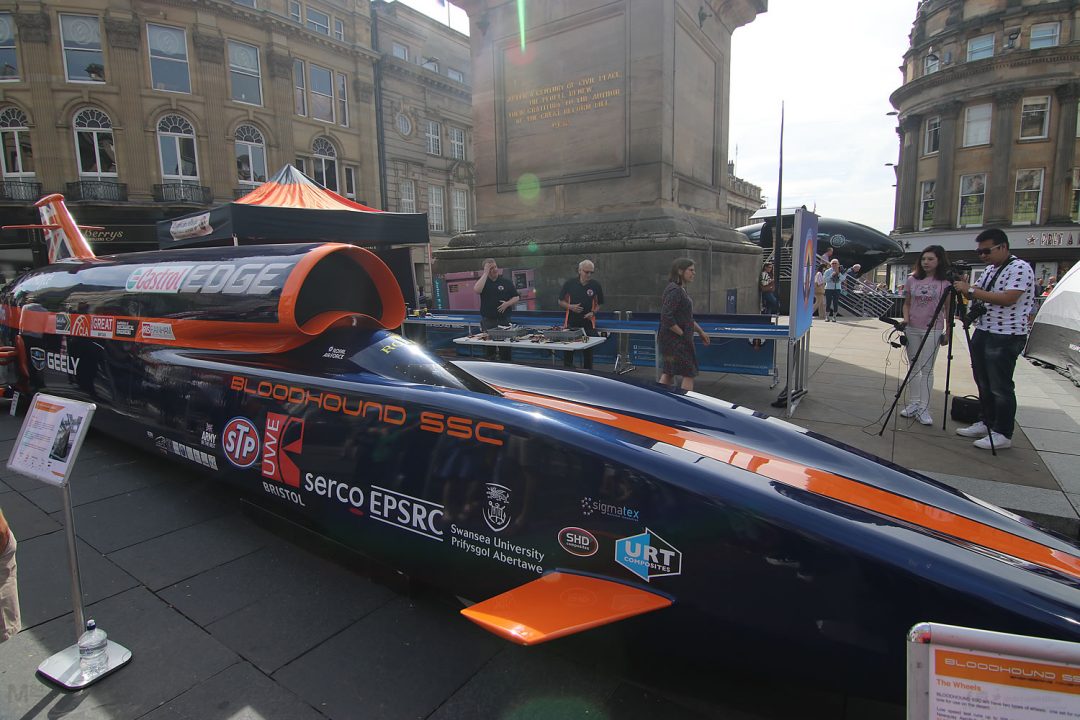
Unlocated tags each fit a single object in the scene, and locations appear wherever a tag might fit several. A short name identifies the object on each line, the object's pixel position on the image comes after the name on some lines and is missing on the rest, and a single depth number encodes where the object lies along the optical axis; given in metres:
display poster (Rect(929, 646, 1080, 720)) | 1.01
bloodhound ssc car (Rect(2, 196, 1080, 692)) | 1.64
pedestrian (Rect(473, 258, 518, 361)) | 7.40
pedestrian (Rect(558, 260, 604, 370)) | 7.02
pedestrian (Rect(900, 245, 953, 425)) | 5.44
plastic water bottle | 2.13
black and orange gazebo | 8.64
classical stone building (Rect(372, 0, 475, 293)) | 31.70
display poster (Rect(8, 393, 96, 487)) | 2.20
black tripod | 5.01
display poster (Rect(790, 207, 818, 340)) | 5.59
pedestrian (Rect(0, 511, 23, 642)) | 1.93
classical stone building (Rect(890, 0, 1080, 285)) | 28.73
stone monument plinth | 8.32
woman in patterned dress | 5.39
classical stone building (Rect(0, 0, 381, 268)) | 21.59
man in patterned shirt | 4.61
